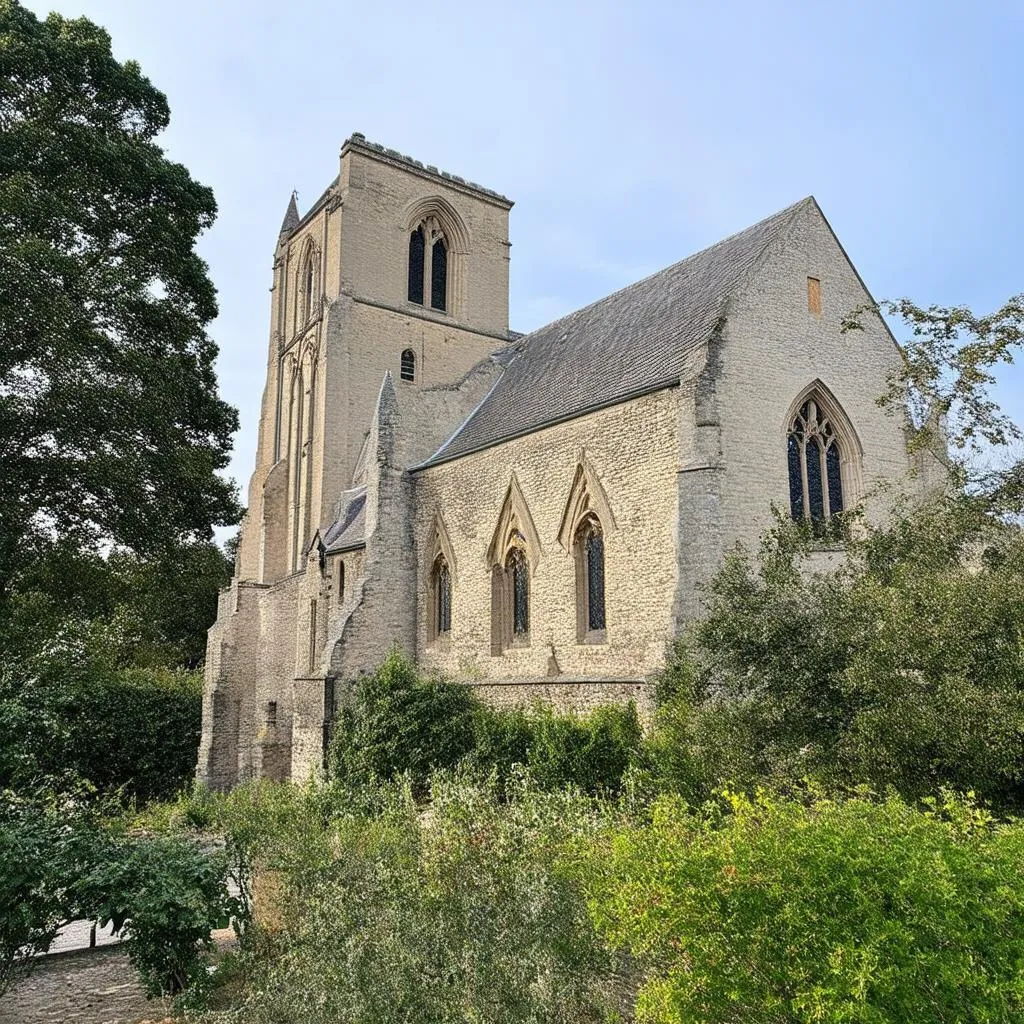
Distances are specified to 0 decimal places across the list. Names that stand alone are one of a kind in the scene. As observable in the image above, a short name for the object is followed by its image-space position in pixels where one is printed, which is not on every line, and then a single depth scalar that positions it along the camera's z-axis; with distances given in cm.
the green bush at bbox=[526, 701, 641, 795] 1339
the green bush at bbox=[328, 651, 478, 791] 1641
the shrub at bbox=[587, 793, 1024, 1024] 346
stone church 1531
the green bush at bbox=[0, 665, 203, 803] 2245
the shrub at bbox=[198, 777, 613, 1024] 500
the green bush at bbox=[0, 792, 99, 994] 616
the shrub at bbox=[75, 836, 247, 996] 631
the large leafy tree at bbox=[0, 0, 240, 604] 1351
